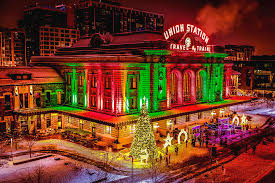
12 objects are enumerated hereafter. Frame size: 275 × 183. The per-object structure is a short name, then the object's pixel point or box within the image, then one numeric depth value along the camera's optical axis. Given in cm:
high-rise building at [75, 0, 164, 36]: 15412
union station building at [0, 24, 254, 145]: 4797
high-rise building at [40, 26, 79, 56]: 14962
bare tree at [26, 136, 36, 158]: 4354
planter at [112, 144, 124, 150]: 4272
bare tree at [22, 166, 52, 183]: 3002
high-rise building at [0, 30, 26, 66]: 16238
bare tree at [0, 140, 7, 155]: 3912
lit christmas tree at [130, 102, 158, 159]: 3559
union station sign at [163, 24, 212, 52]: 5547
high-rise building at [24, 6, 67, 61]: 15675
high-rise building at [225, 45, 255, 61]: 18725
